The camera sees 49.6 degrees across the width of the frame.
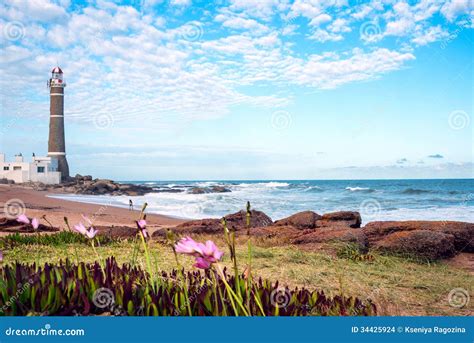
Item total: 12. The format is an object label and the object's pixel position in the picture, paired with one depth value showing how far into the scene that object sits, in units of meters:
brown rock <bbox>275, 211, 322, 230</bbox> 9.47
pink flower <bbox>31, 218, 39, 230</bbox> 3.41
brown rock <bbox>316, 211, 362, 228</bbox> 9.34
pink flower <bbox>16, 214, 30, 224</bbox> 3.16
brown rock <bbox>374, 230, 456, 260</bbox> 6.95
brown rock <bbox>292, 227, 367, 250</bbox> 7.24
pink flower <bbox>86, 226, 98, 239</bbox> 3.26
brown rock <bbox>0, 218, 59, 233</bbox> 8.89
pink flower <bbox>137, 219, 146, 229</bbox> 2.85
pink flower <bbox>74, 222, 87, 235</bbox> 3.21
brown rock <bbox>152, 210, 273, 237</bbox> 8.96
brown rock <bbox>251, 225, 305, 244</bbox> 8.14
